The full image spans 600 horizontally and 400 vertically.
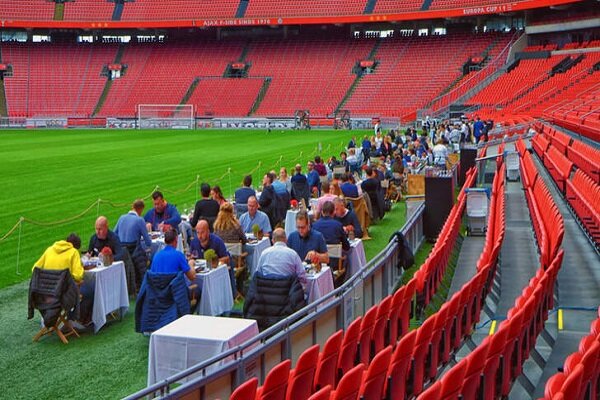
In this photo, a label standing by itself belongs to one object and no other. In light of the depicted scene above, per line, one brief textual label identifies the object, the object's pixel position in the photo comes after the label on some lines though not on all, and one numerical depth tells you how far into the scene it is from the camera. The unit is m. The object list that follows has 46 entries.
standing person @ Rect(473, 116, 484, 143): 32.12
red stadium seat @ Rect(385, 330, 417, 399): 5.89
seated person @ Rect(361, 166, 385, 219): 17.64
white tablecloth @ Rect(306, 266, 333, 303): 9.55
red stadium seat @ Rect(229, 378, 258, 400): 5.12
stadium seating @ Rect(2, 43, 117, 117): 62.69
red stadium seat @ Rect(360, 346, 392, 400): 5.52
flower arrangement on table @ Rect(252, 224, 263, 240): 12.32
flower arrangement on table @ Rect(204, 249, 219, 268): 10.03
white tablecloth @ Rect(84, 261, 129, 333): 9.75
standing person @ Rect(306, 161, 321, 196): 18.50
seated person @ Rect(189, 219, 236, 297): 10.41
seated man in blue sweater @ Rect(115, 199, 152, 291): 11.40
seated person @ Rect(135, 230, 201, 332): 9.00
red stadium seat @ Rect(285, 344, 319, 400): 5.72
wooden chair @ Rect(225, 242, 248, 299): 11.55
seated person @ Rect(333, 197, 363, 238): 12.48
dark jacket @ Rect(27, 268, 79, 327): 9.16
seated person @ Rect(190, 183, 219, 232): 12.88
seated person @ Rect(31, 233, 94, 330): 9.27
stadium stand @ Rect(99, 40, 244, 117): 63.03
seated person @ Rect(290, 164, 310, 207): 17.47
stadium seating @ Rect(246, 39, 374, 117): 59.22
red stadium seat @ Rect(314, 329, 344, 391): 6.13
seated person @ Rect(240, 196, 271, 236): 12.84
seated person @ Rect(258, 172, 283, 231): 15.17
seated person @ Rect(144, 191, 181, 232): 12.59
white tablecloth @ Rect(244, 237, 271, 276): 11.94
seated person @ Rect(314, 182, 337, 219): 13.16
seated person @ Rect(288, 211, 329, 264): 10.21
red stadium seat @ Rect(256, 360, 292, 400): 5.42
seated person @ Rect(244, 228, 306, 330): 8.71
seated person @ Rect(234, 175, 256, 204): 15.03
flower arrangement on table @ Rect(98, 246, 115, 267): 10.09
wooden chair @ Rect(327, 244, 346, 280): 11.12
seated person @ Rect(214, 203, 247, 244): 11.56
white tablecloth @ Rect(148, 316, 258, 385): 7.04
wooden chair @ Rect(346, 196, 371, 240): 16.23
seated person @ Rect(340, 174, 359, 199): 16.27
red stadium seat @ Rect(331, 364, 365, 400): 5.17
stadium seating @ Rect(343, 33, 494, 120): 56.09
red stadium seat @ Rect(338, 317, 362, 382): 6.64
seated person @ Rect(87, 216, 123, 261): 10.52
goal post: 58.04
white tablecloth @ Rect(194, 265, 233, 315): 9.78
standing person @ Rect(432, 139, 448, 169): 22.55
